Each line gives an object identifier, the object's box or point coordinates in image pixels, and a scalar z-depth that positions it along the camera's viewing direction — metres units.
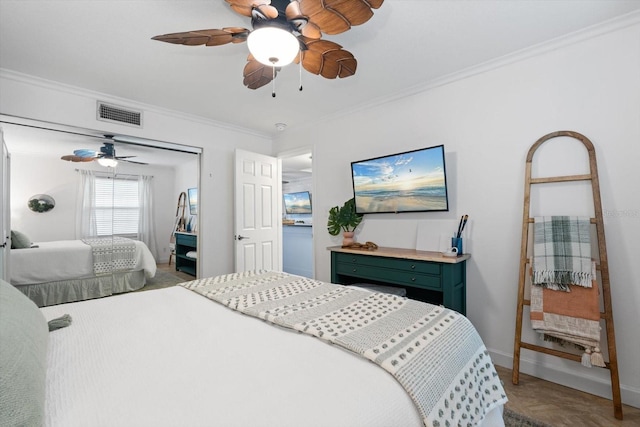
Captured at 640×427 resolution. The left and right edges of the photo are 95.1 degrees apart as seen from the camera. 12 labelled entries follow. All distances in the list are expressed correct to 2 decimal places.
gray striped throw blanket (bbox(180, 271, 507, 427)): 0.91
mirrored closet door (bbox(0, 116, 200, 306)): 2.95
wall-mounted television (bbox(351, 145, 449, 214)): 2.62
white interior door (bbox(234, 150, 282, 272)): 3.72
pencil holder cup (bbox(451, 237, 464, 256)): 2.48
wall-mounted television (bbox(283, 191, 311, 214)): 7.03
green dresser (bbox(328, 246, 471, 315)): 2.30
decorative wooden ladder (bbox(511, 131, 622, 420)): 1.80
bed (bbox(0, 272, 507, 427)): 0.68
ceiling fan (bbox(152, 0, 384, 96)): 1.35
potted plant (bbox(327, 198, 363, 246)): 3.20
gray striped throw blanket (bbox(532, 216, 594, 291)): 1.91
